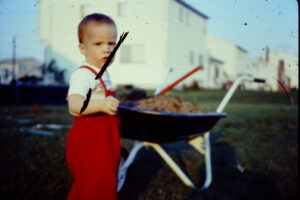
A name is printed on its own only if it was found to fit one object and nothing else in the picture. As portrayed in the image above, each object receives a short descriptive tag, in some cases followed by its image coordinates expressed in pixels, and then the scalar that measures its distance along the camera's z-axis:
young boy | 1.68
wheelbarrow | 2.57
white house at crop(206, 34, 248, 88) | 27.91
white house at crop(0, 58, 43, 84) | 21.75
